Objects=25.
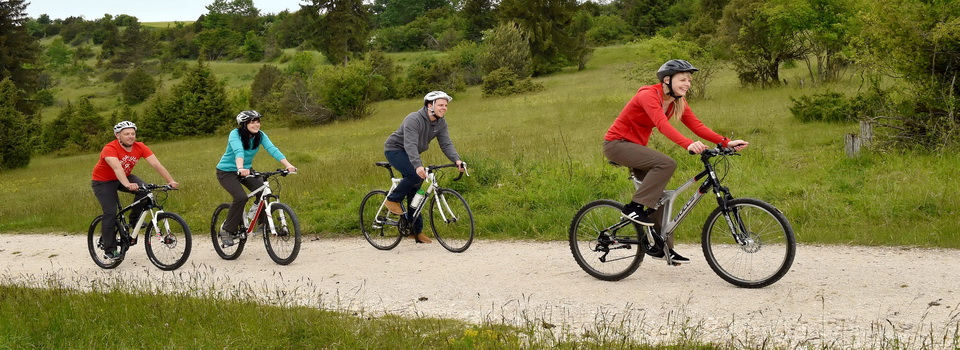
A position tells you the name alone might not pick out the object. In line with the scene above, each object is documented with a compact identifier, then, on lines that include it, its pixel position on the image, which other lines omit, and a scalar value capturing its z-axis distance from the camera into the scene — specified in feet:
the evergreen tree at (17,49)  159.74
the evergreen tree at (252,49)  295.28
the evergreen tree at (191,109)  148.56
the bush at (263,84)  183.44
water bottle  28.78
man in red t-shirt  28.89
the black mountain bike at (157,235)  28.50
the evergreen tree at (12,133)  113.91
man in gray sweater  27.48
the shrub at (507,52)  157.99
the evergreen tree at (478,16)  244.42
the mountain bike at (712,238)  18.65
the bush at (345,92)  138.31
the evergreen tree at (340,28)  208.13
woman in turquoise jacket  28.43
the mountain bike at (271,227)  27.35
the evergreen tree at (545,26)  182.60
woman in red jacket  19.69
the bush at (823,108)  54.85
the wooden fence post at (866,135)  38.22
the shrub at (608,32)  240.53
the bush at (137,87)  216.74
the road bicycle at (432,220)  28.48
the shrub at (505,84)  144.77
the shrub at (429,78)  168.14
